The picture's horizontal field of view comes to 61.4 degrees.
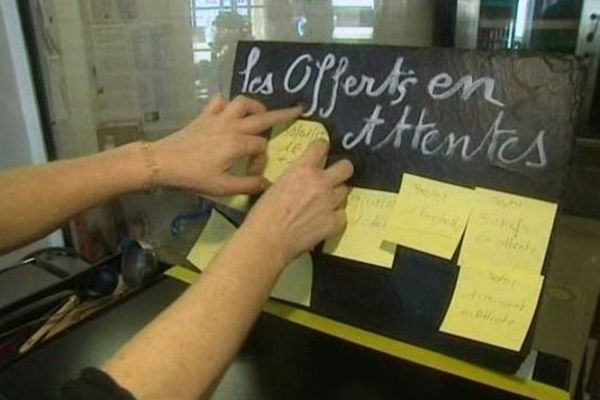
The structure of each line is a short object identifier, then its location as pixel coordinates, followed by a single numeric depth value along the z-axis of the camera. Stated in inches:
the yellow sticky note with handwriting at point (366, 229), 23.2
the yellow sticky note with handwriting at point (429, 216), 21.4
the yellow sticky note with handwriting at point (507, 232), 20.0
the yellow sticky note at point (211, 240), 28.7
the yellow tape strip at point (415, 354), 21.3
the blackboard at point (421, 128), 19.8
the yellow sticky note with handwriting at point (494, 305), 20.1
